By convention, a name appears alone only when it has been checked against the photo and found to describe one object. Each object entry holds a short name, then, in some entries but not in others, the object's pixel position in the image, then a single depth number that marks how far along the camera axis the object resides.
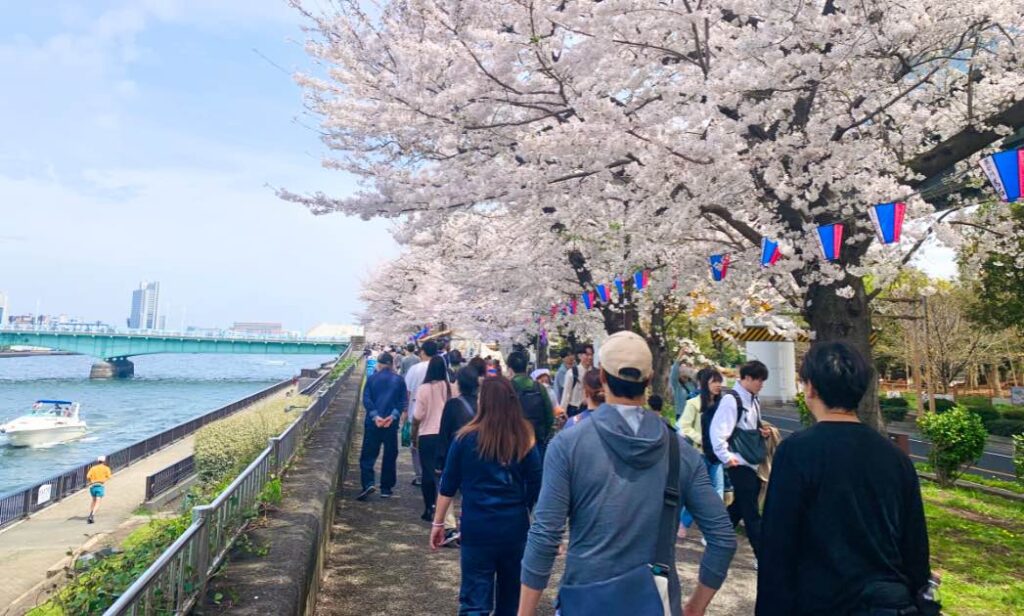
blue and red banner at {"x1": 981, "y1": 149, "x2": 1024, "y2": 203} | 5.12
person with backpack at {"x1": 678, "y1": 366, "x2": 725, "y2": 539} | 6.23
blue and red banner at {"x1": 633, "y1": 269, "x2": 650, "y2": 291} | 11.70
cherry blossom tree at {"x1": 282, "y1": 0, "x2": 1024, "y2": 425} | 6.56
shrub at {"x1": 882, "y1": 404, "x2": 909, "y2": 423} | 28.16
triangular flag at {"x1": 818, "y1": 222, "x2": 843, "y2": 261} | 6.67
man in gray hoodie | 2.22
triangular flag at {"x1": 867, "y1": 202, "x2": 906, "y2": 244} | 6.20
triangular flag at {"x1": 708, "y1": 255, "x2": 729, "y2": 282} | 11.35
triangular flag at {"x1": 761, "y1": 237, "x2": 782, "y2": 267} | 7.61
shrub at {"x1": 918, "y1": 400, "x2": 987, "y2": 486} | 10.82
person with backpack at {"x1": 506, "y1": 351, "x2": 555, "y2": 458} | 7.05
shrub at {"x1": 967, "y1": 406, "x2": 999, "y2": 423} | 24.76
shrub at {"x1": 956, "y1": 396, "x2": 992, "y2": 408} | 26.92
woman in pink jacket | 6.56
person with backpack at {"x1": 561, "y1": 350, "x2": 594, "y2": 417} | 9.32
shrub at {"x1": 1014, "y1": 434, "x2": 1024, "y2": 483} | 9.71
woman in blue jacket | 3.32
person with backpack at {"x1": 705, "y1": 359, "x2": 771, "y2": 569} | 5.18
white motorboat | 34.12
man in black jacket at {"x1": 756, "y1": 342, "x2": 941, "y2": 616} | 2.05
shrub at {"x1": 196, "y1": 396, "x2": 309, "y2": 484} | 8.52
